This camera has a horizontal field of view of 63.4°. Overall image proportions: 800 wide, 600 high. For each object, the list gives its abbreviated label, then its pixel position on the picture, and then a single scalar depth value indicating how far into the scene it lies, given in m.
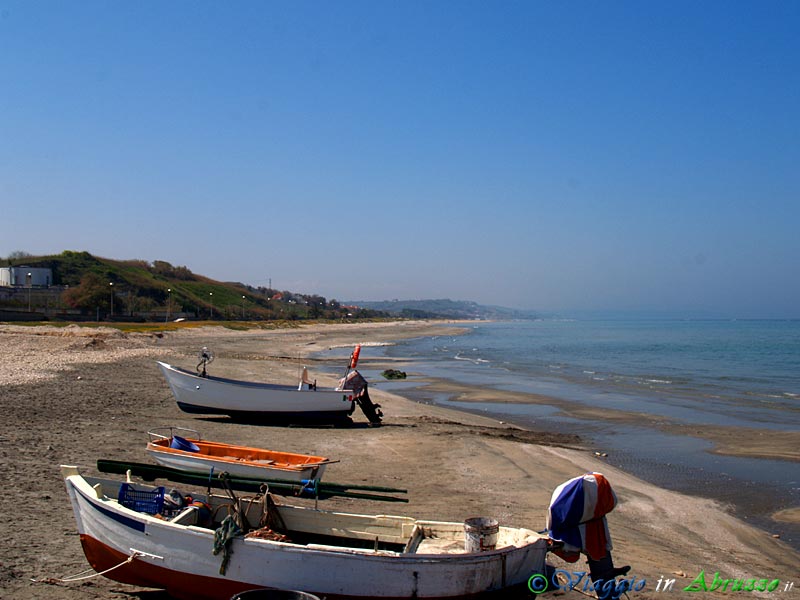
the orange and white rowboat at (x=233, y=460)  10.13
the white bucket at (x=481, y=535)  6.66
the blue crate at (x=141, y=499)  7.26
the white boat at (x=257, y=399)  17.44
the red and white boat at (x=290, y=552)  6.11
